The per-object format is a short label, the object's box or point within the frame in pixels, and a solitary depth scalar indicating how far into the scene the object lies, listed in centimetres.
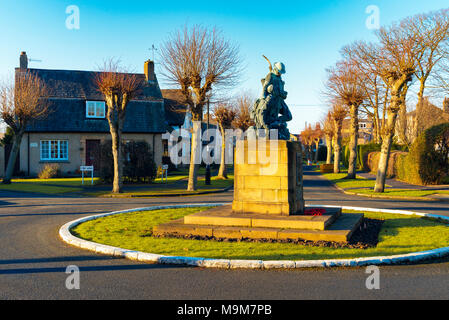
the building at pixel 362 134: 7878
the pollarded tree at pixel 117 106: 2111
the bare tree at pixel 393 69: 1955
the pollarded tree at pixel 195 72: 2234
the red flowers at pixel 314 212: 1040
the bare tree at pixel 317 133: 7262
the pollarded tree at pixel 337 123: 3719
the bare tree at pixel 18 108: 2669
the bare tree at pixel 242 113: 3616
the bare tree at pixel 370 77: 2126
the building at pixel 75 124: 3331
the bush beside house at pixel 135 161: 2670
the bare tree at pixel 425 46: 2098
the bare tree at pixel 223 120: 3112
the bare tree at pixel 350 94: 2995
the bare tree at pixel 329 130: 4746
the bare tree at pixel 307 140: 7870
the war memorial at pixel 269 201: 919
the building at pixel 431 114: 3825
